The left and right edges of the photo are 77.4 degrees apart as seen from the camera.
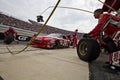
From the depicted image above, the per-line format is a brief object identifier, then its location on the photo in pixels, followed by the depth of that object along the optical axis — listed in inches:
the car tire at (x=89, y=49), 84.0
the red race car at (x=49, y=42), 165.1
